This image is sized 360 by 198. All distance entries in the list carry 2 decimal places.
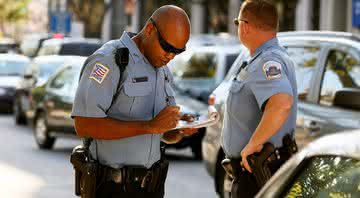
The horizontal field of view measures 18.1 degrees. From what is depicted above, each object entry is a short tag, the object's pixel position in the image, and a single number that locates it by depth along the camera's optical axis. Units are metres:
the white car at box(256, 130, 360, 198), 3.72
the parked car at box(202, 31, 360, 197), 8.39
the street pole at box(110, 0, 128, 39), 27.81
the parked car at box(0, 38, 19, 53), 36.50
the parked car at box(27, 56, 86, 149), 16.16
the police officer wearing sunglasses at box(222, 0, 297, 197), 5.88
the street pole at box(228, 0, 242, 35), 38.31
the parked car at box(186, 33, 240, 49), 18.36
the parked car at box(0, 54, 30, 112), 25.33
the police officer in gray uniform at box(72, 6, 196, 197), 5.12
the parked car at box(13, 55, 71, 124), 20.77
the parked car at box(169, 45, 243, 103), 16.55
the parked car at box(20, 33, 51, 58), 34.61
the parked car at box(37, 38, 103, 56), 24.73
